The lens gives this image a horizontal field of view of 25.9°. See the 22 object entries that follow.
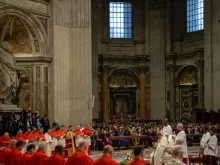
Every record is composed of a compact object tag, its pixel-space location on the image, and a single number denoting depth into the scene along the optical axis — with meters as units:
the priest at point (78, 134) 22.09
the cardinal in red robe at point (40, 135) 19.03
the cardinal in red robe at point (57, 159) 10.29
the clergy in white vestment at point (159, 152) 13.23
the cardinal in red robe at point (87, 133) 22.48
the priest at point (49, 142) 20.08
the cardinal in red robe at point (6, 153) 12.20
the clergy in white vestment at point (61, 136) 21.20
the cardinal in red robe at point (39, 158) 10.91
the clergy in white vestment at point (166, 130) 14.63
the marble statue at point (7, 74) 23.97
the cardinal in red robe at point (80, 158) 10.17
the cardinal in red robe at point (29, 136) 18.95
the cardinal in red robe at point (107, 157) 9.30
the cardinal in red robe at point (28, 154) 11.15
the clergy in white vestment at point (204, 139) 18.41
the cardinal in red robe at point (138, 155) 8.60
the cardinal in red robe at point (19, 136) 18.42
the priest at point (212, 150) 18.02
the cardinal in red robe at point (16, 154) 11.83
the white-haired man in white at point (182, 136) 15.05
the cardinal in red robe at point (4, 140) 17.29
